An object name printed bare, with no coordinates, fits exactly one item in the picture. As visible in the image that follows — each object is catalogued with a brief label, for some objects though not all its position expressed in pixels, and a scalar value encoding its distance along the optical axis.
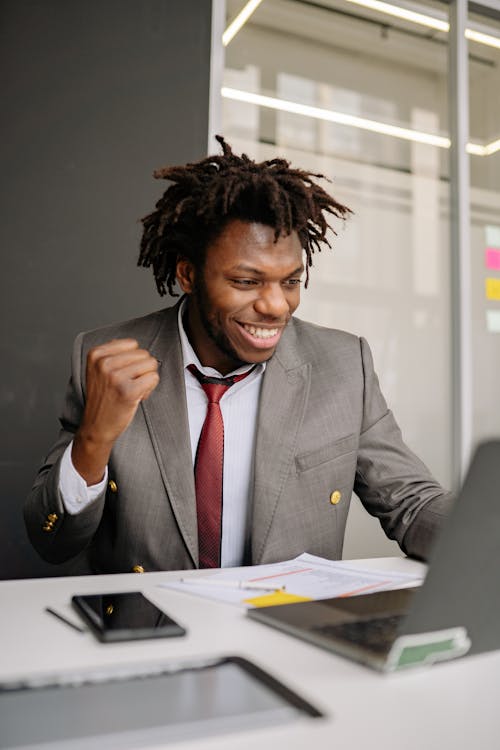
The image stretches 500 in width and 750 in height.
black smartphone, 0.72
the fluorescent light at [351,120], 2.87
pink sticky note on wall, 3.24
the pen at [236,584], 0.97
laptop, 0.58
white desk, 0.51
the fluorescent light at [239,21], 2.85
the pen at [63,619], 0.76
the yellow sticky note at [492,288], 3.24
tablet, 0.48
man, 1.41
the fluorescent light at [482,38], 3.34
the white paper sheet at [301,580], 0.94
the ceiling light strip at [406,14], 3.17
